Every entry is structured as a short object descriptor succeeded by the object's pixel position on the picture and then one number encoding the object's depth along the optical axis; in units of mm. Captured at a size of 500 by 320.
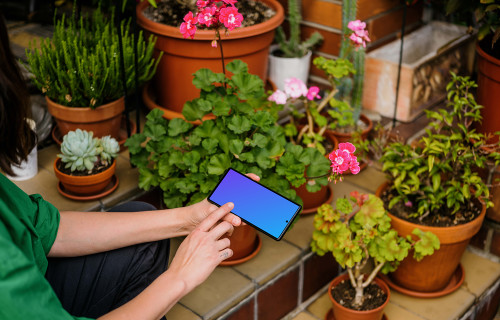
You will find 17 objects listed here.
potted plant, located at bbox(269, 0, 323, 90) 2916
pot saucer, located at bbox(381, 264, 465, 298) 2324
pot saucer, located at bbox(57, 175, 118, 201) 2268
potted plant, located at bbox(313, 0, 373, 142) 2395
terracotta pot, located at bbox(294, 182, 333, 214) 2387
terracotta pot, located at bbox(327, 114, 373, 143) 2680
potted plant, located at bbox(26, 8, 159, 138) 2289
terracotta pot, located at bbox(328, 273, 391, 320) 2102
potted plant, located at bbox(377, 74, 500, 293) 2176
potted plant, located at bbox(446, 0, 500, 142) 2279
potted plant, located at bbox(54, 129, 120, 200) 2160
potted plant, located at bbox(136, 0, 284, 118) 2408
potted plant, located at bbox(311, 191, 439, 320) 2062
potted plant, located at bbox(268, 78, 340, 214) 2133
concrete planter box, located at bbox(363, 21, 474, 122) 2859
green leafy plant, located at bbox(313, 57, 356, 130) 2408
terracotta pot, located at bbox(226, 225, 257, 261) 2096
